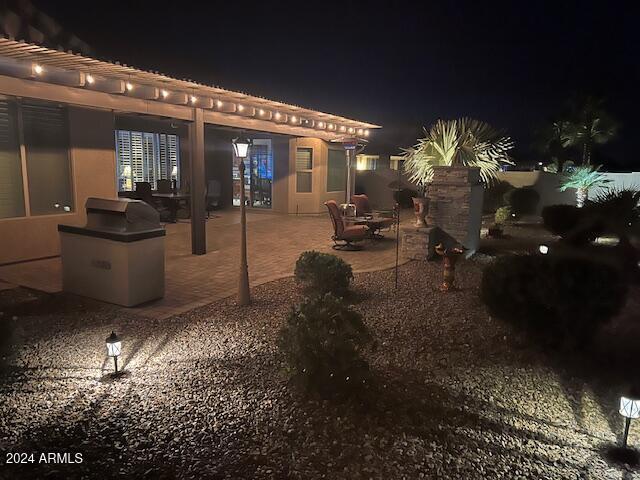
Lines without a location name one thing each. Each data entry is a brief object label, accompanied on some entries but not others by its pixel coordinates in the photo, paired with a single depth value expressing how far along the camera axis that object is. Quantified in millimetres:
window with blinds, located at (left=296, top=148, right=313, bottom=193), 17781
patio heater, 13305
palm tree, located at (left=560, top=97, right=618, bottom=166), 24578
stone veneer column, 9797
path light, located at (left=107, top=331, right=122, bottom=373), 4223
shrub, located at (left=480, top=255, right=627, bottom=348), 4387
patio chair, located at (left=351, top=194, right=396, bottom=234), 12049
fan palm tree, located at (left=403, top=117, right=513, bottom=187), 10336
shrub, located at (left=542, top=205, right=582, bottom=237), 12023
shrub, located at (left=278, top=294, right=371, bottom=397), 3803
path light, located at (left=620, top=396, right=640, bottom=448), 3238
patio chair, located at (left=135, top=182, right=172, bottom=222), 14281
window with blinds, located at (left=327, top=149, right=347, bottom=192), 18906
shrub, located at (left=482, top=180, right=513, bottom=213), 19781
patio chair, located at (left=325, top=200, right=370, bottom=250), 10570
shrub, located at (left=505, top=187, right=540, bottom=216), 18406
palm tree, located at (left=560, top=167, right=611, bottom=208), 18031
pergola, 6598
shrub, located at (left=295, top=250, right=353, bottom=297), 6664
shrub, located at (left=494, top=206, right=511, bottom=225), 15619
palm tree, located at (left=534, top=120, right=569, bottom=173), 27062
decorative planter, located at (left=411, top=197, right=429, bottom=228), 9856
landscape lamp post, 6266
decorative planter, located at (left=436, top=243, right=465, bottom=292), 7320
